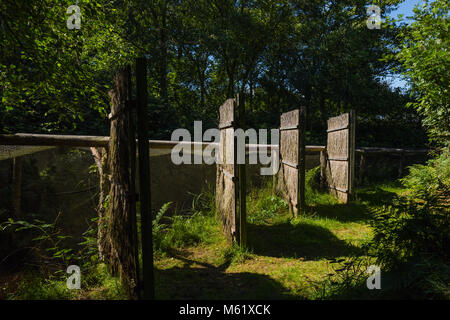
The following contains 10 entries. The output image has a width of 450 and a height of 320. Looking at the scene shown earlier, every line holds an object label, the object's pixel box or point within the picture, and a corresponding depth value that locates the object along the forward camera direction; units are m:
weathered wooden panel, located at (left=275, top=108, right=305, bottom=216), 5.38
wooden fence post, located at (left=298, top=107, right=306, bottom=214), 5.37
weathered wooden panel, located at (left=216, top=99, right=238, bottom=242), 3.84
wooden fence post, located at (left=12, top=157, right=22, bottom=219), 4.72
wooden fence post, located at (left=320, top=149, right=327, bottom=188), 7.39
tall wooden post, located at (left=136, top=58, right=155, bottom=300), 2.15
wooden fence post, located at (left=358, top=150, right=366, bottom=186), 9.01
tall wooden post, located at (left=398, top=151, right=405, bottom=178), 9.95
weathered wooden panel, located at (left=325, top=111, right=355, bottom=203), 6.17
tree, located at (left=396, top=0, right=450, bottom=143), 5.61
